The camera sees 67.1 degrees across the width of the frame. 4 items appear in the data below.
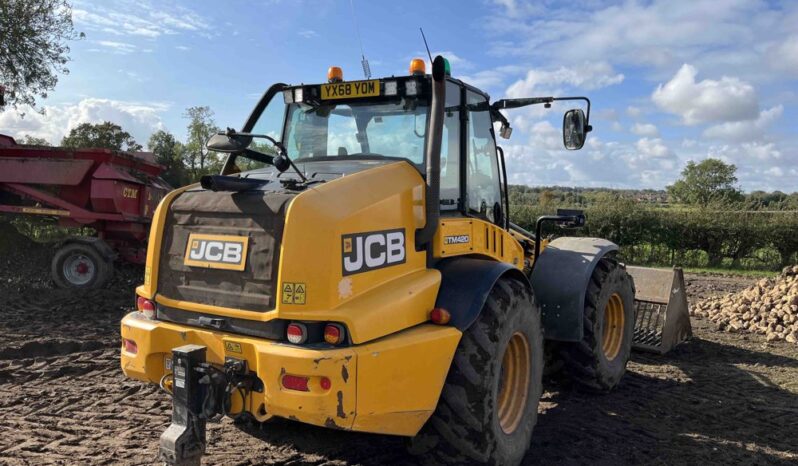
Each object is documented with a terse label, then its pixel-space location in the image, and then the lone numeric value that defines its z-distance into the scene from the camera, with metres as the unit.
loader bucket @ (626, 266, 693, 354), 6.87
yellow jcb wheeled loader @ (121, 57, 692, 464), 2.95
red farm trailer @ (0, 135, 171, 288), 9.80
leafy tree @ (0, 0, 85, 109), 16.55
